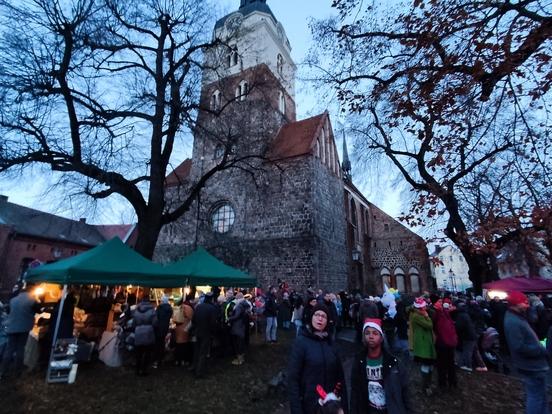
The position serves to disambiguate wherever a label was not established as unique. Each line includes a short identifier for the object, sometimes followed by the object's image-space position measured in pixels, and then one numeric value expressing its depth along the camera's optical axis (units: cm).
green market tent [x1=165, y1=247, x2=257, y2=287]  876
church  1283
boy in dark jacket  262
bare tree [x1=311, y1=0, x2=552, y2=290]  378
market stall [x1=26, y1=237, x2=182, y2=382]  609
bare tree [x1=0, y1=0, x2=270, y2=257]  811
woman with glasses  283
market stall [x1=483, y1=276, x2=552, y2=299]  1149
